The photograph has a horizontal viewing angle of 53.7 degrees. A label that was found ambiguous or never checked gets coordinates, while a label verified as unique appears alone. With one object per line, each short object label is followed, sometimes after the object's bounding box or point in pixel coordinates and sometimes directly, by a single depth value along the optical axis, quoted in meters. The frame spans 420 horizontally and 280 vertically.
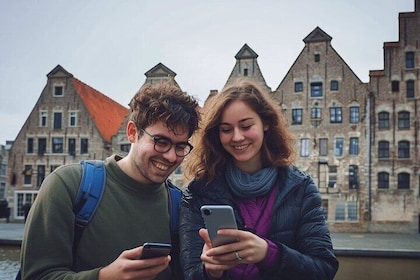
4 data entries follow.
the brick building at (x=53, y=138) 27.03
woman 2.09
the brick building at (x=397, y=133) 22.58
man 2.03
